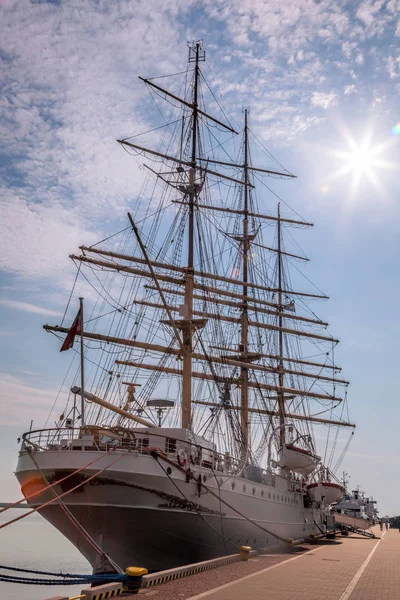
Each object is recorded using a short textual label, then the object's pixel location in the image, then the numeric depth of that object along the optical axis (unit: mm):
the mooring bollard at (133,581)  13352
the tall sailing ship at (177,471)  20516
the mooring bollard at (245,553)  20734
